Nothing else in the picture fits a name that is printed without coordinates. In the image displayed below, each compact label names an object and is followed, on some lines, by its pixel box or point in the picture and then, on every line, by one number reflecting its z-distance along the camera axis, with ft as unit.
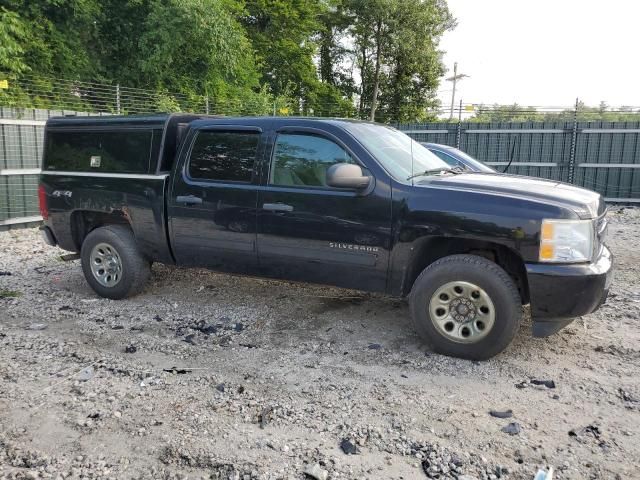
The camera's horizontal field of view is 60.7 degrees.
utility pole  130.71
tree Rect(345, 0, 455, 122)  100.17
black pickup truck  13.25
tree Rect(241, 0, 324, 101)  93.30
